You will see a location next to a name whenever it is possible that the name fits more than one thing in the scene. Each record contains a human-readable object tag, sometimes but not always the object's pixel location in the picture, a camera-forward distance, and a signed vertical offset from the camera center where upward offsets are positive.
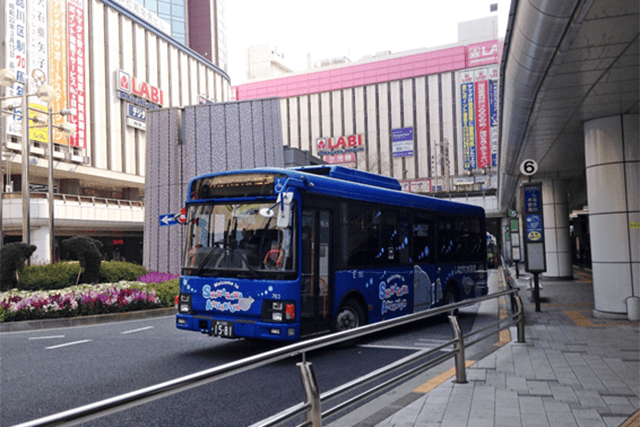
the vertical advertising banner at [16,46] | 36.53 +13.19
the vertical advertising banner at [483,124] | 71.88 +14.24
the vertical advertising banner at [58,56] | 39.69 +13.60
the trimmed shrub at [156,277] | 18.82 -0.88
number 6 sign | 13.37 +1.62
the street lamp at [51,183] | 22.51 +2.91
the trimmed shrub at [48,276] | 17.02 -0.66
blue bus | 8.16 -0.13
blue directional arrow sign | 9.96 +0.53
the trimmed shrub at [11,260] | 16.58 -0.14
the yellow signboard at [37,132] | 37.88 +8.02
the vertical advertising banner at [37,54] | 37.75 +13.11
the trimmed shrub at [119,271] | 20.11 -0.70
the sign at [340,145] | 85.38 +14.74
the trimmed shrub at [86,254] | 17.30 -0.05
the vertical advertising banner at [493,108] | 70.50 +15.99
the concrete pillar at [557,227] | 24.38 +0.41
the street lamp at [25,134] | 20.44 +4.36
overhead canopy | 6.21 +2.37
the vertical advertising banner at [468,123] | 73.19 +14.60
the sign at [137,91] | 47.84 +13.79
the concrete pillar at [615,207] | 11.66 +0.57
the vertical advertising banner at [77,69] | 42.03 +13.40
